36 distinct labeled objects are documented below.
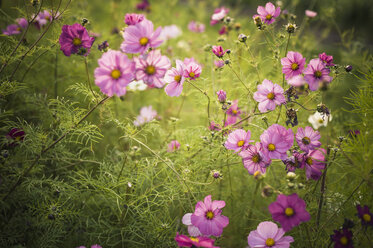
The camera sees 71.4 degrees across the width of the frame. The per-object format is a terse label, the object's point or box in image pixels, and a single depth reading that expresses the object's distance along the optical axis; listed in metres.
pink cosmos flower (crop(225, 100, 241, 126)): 1.10
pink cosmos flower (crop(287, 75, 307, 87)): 0.62
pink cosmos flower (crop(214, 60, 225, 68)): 1.03
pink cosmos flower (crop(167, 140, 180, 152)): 1.10
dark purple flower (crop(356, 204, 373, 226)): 0.66
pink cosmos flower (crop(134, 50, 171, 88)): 0.68
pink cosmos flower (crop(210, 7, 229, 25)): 1.20
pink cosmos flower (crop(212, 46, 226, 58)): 0.87
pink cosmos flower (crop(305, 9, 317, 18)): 1.30
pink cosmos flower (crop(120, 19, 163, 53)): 0.67
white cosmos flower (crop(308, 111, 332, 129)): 1.25
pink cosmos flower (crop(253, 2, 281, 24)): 0.90
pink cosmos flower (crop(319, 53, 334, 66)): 0.83
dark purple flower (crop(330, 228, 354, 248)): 0.67
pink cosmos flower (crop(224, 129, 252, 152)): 0.81
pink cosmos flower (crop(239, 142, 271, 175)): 0.80
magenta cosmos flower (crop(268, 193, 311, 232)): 0.66
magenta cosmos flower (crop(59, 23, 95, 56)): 0.76
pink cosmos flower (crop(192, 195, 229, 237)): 0.75
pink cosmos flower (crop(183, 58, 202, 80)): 0.86
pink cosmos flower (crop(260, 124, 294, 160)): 0.76
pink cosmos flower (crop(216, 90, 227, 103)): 0.89
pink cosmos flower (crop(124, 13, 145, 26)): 0.78
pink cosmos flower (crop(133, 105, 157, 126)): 1.30
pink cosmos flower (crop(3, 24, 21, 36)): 1.10
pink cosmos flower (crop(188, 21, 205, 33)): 1.91
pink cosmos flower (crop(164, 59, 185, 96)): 0.82
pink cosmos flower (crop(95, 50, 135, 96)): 0.66
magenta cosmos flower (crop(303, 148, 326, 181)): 0.83
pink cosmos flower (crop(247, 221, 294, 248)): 0.71
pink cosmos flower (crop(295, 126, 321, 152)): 0.81
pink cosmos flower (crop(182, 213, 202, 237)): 0.77
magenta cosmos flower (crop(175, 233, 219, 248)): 0.61
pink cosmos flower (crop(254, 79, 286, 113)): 0.82
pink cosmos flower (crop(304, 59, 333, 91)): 0.80
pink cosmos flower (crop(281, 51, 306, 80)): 0.83
